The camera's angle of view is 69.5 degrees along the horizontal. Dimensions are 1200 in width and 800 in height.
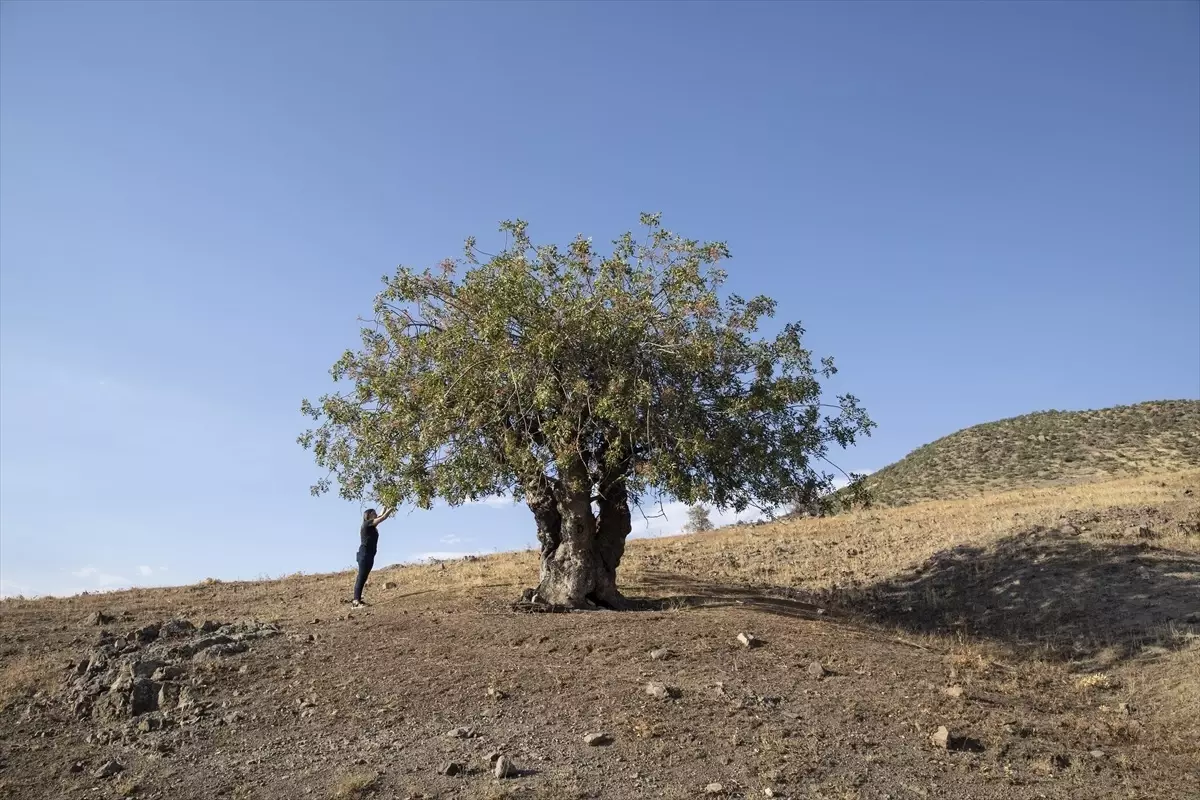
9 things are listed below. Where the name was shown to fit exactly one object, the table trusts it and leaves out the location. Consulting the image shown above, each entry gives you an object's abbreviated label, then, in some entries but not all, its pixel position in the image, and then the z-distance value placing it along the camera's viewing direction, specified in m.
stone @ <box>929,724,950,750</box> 8.67
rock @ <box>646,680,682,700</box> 9.73
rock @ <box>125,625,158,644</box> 12.58
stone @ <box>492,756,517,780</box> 7.88
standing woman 15.53
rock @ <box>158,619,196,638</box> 12.94
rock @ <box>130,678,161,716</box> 10.17
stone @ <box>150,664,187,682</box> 10.73
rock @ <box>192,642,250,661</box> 11.58
